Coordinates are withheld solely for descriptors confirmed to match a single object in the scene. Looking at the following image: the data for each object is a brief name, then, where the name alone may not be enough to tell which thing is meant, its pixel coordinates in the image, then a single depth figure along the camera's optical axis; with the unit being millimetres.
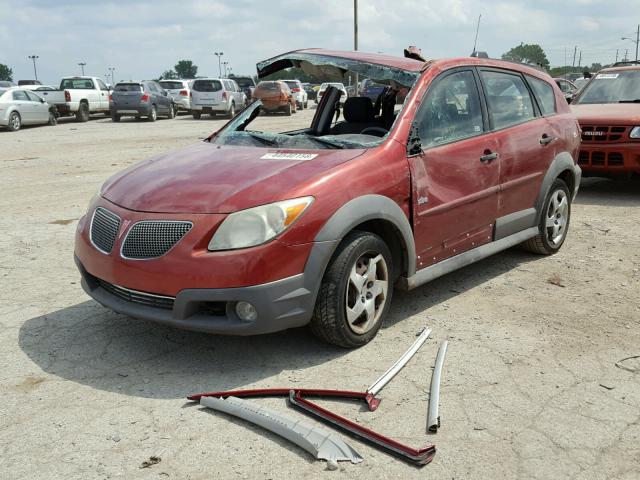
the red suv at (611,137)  8516
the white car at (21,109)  20625
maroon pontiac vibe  3498
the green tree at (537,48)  91638
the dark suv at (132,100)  25312
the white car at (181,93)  29703
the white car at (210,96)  26953
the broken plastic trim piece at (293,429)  2863
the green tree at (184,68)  153125
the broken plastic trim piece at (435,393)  3086
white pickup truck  25188
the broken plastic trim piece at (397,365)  3416
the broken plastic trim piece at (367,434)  2828
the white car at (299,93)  34600
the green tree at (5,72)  124756
